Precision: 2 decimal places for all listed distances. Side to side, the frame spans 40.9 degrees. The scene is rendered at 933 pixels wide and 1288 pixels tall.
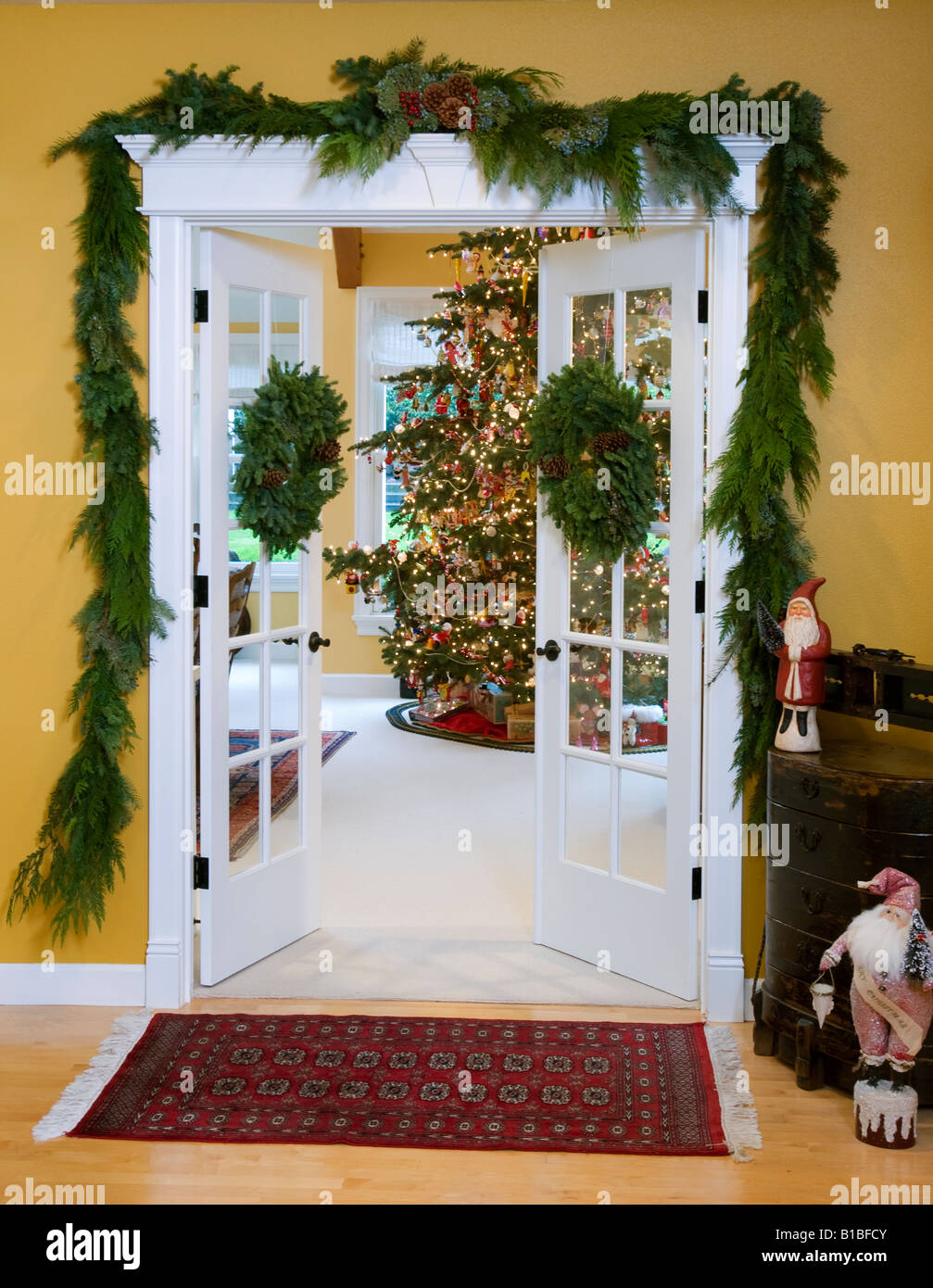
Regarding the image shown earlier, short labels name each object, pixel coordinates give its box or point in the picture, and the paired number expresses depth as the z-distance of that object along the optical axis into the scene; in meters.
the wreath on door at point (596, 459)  3.64
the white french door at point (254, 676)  3.69
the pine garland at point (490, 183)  3.37
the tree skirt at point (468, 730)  7.51
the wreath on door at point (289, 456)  3.77
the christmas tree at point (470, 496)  6.45
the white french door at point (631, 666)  3.62
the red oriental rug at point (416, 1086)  2.92
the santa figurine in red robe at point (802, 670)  3.26
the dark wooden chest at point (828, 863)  2.96
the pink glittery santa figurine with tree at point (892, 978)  2.82
